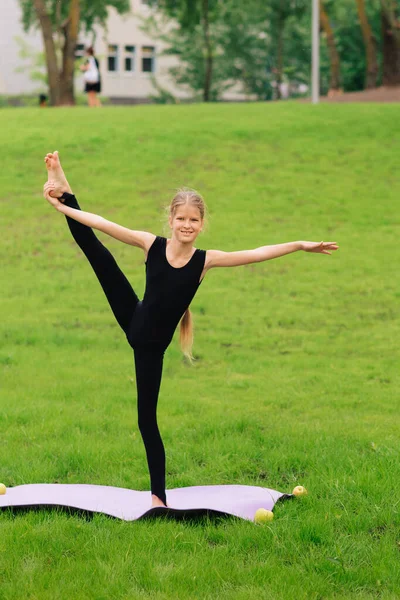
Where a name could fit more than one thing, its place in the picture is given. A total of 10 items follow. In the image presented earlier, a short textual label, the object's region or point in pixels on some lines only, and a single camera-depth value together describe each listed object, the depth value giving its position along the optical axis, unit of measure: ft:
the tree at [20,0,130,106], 102.68
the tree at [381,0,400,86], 103.81
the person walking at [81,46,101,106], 89.25
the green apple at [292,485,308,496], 20.26
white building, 192.85
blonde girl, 18.84
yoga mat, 19.06
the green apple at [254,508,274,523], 18.74
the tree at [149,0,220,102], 135.44
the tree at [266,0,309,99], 174.60
